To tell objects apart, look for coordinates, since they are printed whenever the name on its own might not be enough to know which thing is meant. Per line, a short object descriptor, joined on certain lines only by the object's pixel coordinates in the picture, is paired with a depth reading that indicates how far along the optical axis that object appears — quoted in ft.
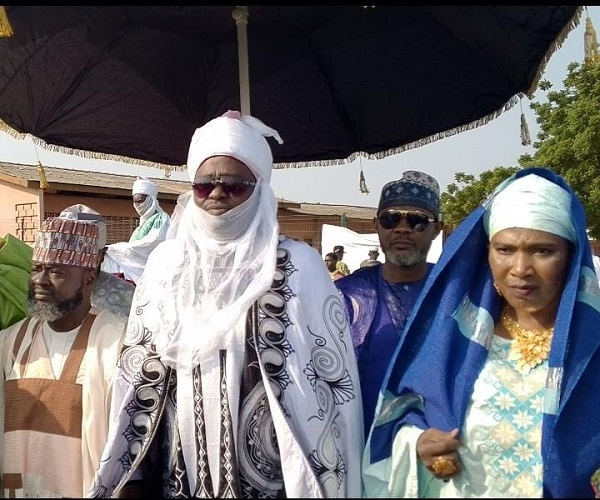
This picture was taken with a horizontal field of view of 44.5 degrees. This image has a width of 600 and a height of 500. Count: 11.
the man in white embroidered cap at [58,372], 9.50
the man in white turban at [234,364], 8.36
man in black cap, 10.80
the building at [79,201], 56.18
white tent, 45.39
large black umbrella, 11.71
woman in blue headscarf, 7.76
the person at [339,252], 42.38
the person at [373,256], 39.38
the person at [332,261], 38.93
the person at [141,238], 22.59
